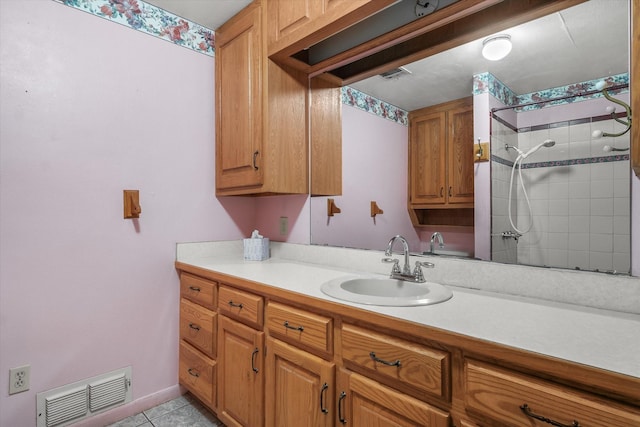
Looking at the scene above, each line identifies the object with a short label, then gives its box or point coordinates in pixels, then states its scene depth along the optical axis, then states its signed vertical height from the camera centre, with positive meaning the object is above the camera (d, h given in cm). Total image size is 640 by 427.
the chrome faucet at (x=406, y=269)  137 -26
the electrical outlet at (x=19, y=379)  152 -79
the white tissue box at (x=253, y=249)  205 -25
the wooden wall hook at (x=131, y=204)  184 +4
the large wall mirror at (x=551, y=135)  105 +26
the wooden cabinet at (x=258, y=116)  182 +55
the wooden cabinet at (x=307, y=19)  136 +86
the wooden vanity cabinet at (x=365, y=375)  69 -47
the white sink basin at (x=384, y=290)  106 -31
